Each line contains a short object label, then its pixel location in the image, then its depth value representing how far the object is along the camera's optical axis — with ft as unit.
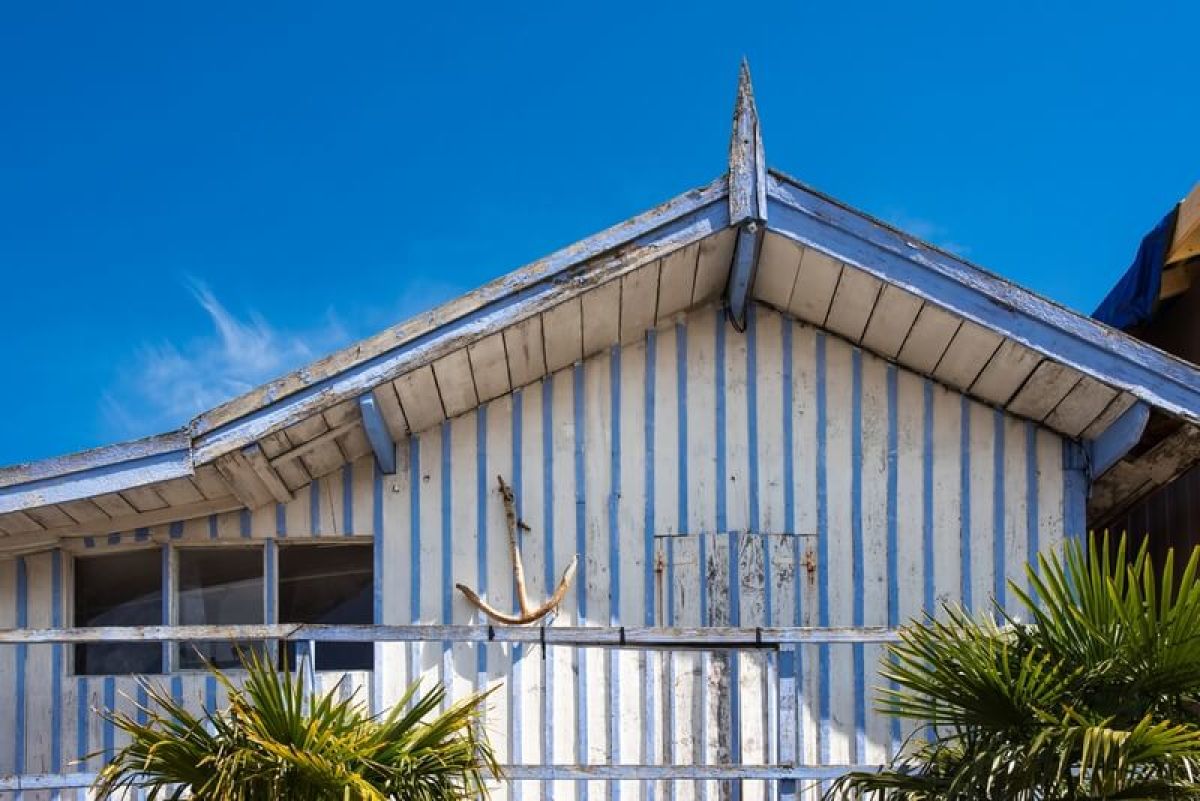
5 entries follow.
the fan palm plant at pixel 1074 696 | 18.94
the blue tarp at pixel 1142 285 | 33.50
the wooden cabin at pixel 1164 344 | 29.60
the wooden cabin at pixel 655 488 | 27.30
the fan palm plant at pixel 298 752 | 19.86
